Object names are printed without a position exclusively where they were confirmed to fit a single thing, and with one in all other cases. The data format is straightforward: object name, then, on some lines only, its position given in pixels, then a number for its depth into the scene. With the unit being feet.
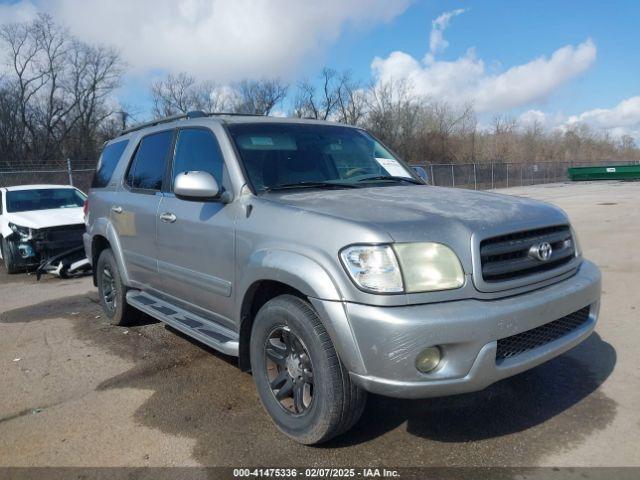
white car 28.45
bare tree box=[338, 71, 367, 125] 171.79
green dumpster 122.21
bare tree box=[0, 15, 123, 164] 136.15
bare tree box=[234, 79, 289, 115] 183.42
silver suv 8.33
